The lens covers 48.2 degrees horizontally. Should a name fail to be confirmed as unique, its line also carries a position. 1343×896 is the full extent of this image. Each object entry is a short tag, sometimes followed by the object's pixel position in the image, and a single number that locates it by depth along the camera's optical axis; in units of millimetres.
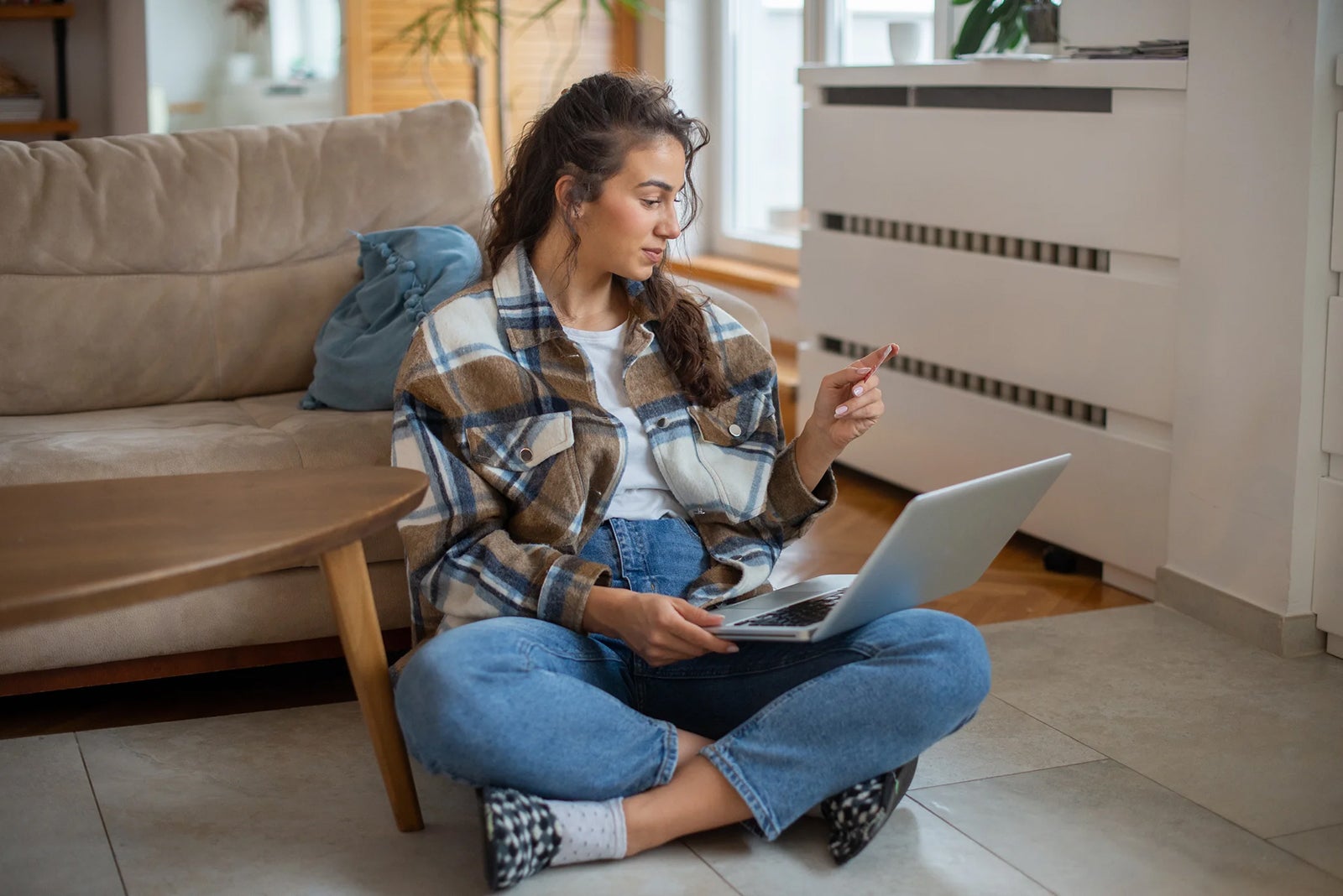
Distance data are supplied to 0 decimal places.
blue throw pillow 2287
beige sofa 2160
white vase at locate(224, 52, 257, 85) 4855
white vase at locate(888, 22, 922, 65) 3395
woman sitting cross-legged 1564
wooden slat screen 5109
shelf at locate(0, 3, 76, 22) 4648
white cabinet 2590
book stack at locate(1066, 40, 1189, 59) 2531
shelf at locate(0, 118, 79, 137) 4715
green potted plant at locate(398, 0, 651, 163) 4757
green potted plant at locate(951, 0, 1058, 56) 3027
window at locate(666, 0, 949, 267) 5188
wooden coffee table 1206
